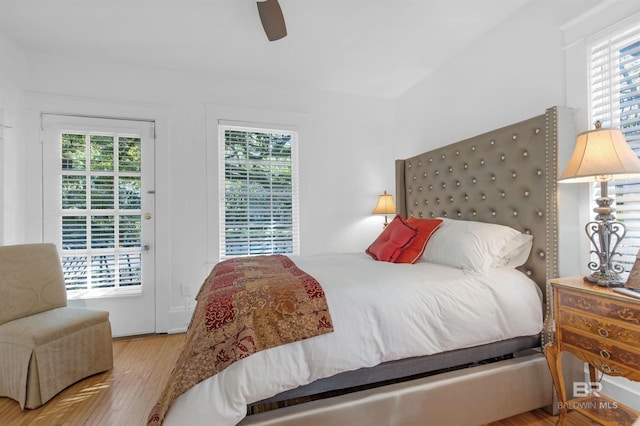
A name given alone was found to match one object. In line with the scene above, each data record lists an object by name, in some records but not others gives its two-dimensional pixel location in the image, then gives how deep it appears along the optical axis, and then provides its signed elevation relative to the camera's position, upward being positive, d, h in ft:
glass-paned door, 8.66 +0.15
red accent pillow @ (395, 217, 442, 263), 6.63 -0.67
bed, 3.81 -1.84
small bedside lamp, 10.83 +0.30
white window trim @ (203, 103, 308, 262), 9.80 +1.84
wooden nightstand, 3.79 -1.80
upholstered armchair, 5.76 -2.47
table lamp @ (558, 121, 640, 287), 4.20 +0.62
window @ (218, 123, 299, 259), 10.08 +0.87
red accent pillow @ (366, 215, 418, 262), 6.96 -0.68
